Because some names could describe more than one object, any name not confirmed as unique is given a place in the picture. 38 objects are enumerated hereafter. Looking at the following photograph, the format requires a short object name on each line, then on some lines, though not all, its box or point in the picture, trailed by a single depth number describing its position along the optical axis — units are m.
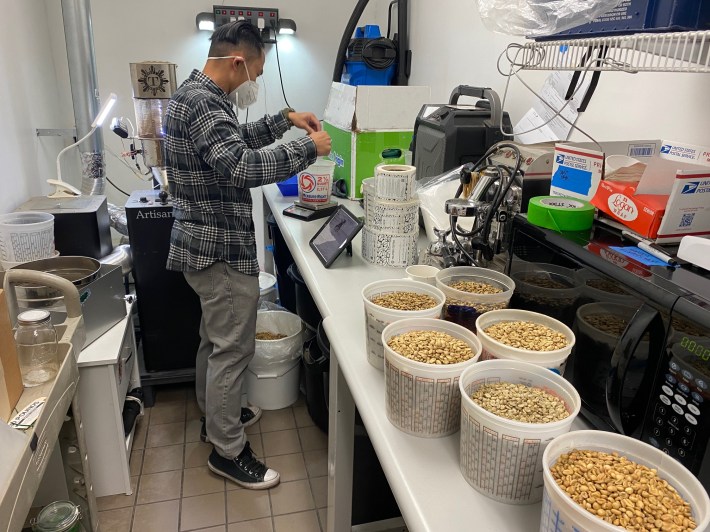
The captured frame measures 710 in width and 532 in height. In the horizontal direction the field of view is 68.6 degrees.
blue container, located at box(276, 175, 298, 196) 2.57
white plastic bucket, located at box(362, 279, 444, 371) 0.98
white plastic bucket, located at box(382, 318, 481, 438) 0.79
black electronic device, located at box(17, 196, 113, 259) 2.00
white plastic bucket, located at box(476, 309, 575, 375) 0.82
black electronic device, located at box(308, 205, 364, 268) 1.59
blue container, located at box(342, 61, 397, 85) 2.75
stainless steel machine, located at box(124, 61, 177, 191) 2.23
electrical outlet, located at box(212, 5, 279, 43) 3.07
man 1.59
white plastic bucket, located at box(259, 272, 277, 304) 2.80
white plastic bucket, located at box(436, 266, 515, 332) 1.02
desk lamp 2.24
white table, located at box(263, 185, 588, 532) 0.73
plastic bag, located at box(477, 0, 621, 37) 0.83
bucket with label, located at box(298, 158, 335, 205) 2.16
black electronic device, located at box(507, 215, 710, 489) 0.67
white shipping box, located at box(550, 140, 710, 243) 0.84
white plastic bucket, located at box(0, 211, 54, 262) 1.80
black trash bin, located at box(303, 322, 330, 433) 2.04
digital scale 2.13
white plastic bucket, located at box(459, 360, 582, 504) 0.67
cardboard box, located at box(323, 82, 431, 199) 2.16
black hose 2.79
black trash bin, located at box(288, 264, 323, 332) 2.25
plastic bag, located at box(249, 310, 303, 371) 2.28
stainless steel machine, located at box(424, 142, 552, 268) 1.18
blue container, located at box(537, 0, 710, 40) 0.75
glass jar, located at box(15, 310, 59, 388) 1.29
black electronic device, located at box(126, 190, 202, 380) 2.20
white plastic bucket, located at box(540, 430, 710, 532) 0.56
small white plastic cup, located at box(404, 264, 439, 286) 1.26
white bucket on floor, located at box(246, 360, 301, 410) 2.35
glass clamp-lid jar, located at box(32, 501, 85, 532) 1.41
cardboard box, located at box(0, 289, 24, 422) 1.09
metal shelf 0.73
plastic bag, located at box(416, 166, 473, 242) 1.59
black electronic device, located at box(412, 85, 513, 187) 1.72
